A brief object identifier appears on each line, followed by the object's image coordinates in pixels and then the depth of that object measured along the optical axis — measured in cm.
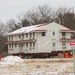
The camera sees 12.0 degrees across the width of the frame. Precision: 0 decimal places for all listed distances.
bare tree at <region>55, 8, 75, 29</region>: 10844
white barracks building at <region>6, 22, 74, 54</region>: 7931
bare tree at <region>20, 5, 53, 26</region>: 11400
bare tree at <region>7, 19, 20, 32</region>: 11657
